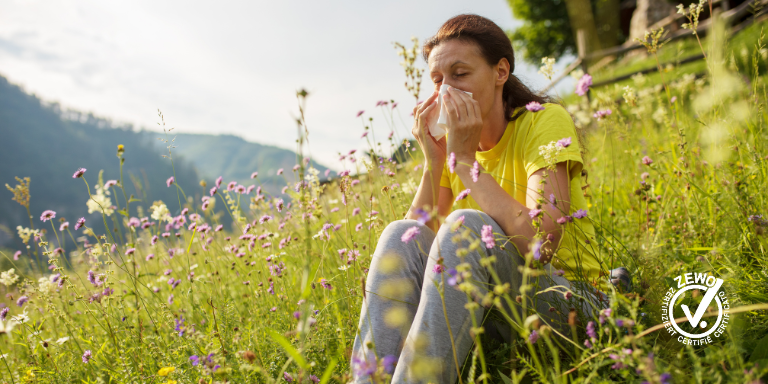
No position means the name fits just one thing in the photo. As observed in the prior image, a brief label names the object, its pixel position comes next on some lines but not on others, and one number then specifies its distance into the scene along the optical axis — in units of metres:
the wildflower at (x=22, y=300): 2.05
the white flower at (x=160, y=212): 2.45
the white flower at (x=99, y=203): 1.98
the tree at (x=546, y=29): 24.33
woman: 1.21
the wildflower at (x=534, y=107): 1.33
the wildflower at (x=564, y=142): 1.20
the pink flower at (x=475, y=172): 1.25
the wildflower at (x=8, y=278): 1.94
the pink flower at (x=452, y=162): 1.27
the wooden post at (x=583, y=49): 6.81
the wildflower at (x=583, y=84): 1.49
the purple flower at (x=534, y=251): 0.80
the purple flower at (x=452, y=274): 0.86
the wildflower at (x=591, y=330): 0.93
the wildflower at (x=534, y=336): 0.97
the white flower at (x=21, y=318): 1.67
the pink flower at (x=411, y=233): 1.12
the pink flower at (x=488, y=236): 1.03
